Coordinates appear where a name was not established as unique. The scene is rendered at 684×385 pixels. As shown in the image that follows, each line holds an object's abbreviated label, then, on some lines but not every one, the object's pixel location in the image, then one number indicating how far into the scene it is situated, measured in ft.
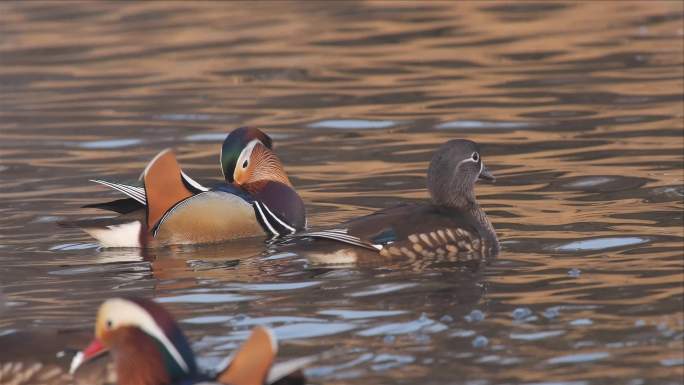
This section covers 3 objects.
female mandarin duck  64.18
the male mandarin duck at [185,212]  72.84
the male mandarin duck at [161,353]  42.09
